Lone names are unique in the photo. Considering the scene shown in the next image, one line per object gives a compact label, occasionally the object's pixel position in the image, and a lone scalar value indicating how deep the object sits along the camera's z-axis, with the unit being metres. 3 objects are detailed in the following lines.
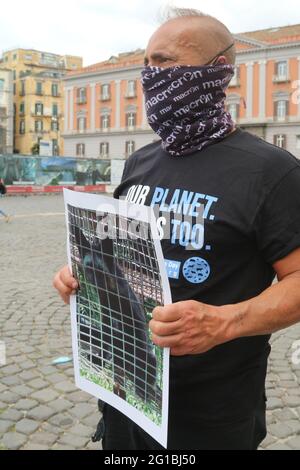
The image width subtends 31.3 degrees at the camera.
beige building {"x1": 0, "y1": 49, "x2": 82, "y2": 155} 81.31
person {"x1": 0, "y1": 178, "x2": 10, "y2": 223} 22.83
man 1.52
